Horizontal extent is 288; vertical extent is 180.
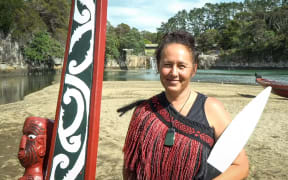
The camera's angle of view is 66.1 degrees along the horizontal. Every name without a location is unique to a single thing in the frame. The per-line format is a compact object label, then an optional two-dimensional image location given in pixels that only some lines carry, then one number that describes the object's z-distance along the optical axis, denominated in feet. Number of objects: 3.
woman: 3.52
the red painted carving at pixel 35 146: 5.17
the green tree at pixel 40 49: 106.32
